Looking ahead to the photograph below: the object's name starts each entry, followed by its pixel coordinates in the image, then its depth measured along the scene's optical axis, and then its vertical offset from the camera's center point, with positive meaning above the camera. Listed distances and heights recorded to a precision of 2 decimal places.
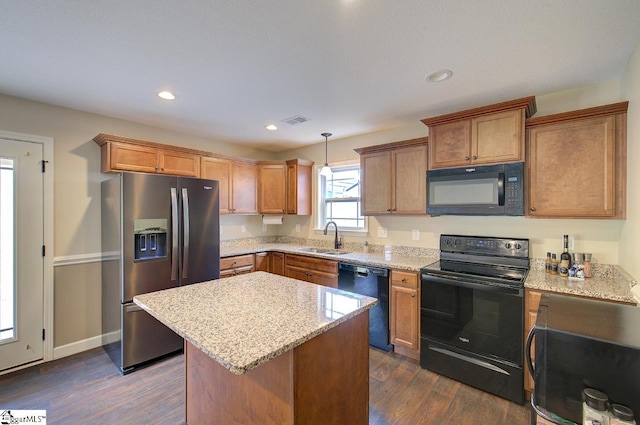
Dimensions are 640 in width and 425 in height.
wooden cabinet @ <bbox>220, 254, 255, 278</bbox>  3.59 -0.69
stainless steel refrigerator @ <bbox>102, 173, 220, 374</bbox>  2.67 -0.39
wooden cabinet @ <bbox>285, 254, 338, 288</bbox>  3.41 -0.72
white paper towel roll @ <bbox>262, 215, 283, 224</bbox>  4.74 -0.12
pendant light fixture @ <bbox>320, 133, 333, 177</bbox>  3.79 +0.57
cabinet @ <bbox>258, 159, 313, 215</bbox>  4.38 +0.37
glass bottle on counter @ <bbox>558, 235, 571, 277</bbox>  2.35 -0.41
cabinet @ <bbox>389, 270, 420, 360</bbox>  2.78 -0.99
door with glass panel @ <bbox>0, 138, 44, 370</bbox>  2.64 -0.39
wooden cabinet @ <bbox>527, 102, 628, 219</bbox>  2.14 +0.38
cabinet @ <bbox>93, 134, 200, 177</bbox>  2.96 +0.59
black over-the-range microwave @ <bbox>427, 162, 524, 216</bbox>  2.46 +0.20
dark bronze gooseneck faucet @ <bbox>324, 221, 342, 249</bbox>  4.08 -0.43
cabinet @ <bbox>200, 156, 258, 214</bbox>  3.78 +0.42
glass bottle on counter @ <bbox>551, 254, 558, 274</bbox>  2.45 -0.46
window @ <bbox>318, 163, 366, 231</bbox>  4.13 +0.19
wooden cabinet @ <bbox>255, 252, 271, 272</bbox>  3.99 -0.70
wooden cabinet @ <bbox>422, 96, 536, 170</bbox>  2.42 +0.70
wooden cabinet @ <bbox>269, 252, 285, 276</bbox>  4.02 -0.72
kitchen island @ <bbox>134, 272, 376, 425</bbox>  1.21 -0.64
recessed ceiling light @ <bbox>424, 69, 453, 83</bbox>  2.19 +1.05
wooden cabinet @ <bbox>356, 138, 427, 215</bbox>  3.11 +0.39
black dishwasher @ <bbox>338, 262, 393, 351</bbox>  2.97 -0.84
